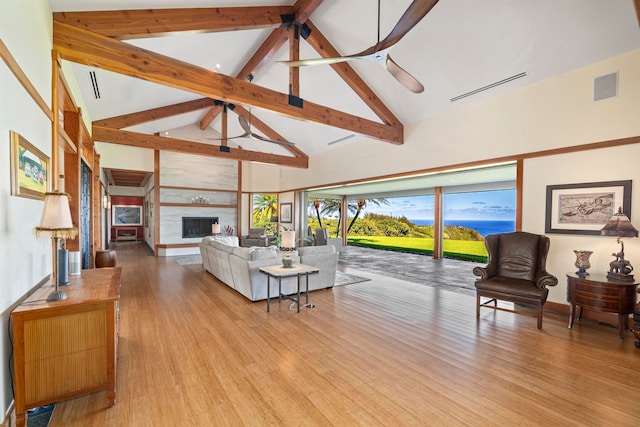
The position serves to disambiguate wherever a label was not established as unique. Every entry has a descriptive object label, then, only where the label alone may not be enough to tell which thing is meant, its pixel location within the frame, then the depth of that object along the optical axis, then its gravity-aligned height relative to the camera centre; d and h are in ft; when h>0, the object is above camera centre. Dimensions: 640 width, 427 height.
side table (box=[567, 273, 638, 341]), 10.24 -3.09
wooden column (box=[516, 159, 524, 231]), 14.48 +1.20
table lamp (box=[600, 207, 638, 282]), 10.31 -0.78
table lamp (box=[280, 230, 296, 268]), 13.76 -1.50
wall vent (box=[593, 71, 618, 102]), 11.57 +5.22
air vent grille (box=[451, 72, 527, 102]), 13.91 +6.65
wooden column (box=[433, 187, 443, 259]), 32.01 -1.55
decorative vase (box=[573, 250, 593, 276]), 11.45 -2.00
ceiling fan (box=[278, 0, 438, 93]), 7.45 +5.22
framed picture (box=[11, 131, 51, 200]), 5.99 +0.94
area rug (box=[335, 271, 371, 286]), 18.89 -4.81
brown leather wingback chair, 11.57 -2.72
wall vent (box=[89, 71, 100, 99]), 14.40 +6.77
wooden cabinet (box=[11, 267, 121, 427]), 5.90 -3.09
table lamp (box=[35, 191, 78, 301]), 6.41 -0.29
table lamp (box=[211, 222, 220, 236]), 30.27 -2.08
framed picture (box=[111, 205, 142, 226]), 44.27 -1.00
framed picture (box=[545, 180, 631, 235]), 11.54 +0.33
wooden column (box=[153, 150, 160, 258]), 30.63 +1.18
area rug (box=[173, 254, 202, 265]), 26.27 -4.92
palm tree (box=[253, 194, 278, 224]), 41.22 +0.27
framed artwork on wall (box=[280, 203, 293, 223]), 36.81 -0.27
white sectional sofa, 14.51 -3.15
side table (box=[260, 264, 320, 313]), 12.85 -2.85
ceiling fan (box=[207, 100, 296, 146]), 19.02 +5.57
